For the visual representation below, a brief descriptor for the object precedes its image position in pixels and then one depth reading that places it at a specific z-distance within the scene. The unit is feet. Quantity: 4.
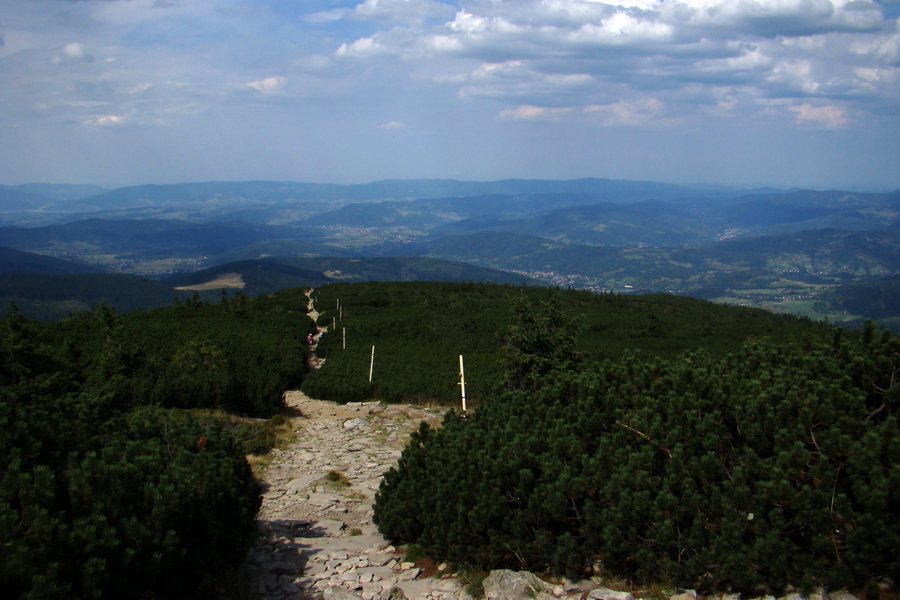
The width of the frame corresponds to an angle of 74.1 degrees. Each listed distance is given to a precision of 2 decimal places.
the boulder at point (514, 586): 17.95
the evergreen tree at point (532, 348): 46.62
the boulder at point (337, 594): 18.65
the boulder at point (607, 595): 17.03
